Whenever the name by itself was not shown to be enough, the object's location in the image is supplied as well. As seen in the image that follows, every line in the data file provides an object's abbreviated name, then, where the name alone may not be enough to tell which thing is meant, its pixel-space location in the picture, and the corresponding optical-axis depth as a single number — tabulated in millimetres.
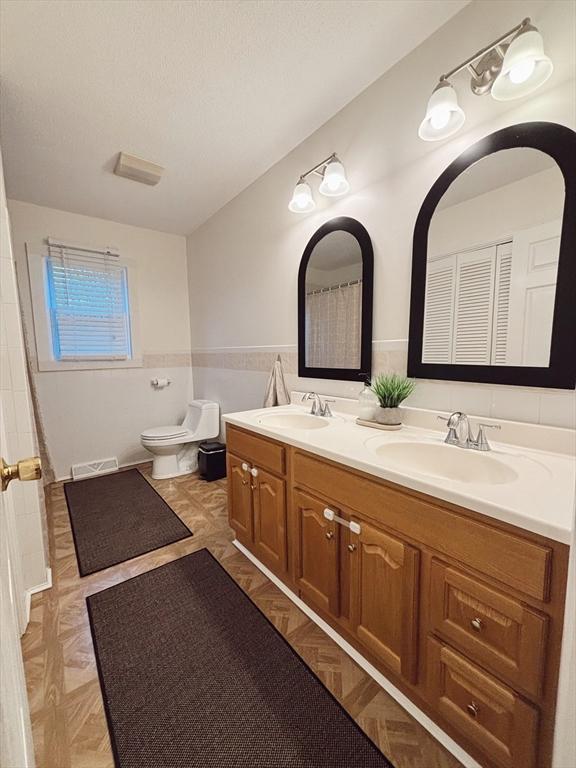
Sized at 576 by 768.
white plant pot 1411
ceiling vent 2020
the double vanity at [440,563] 700
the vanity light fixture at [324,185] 1585
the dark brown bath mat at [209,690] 921
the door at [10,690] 365
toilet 2770
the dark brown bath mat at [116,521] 1861
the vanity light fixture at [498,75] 953
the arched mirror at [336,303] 1648
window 2701
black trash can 2816
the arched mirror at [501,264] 1022
